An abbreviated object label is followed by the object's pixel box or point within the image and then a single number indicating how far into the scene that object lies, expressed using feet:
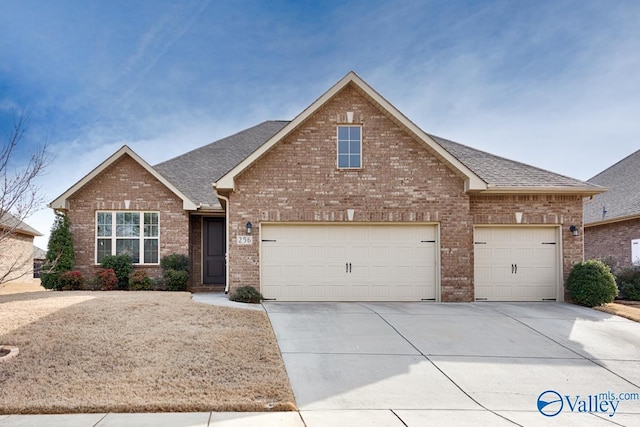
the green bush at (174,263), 48.98
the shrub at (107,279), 47.42
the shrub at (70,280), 47.62
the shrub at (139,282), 47.80
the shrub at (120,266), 48.78
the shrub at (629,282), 48.70
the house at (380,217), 40.14
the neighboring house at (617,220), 57.11
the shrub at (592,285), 39.37
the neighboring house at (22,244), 69.88
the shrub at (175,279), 47.70
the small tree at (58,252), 47.60
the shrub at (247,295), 38.45
